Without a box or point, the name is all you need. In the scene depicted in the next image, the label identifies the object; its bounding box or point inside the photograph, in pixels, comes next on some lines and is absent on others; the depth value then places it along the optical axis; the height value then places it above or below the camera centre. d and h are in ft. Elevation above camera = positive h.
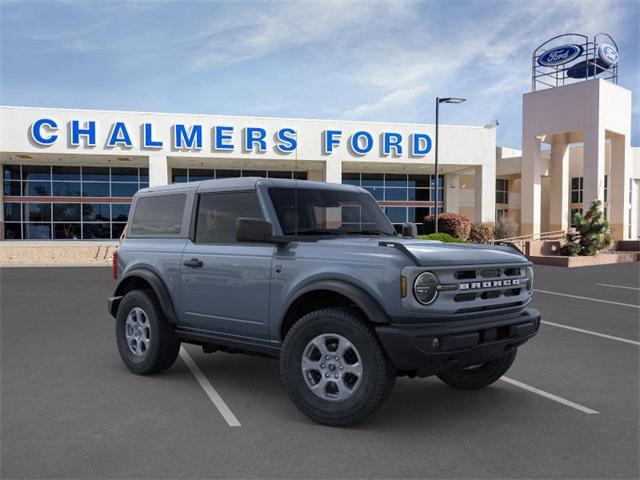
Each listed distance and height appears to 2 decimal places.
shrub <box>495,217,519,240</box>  101.14 -2.01
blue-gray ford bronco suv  14.40 -2.11
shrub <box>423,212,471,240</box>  90.89 -1.06
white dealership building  102.58 +11.49
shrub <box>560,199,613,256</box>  81.74 -2.19
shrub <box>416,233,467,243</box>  59.62 -1.92
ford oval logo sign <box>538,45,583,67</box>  112.68 +32.18
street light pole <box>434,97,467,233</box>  76.18 +15.57
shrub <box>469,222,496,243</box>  93.91 -2.37
